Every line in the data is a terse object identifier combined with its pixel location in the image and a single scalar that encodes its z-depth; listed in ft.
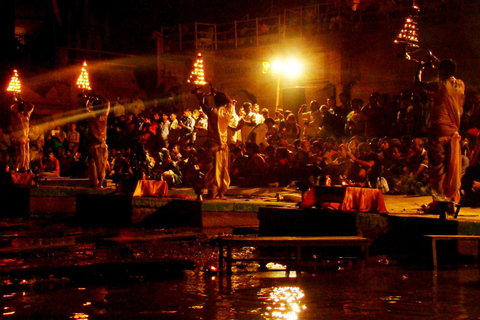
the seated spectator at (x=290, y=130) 66.90
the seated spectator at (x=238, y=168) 59.41
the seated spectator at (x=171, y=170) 60.64
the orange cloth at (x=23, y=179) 55.42
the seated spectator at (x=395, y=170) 47.93
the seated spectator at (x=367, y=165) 42.83
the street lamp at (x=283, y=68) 85.25
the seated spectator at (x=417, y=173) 46.09
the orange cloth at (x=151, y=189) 45.44
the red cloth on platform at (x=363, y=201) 32.48
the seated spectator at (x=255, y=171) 57.93
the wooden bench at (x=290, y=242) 25.75
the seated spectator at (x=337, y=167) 48.42
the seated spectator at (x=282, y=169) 56.90
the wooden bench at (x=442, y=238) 27.17
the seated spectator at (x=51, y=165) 71.15
